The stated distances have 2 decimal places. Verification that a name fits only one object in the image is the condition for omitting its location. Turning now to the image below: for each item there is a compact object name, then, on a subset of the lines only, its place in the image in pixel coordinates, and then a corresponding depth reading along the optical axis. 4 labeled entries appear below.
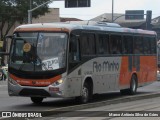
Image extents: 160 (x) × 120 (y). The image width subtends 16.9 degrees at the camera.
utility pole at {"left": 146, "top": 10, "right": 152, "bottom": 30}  58.36
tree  66.75
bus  17.84
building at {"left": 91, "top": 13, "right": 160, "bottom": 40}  109.01
